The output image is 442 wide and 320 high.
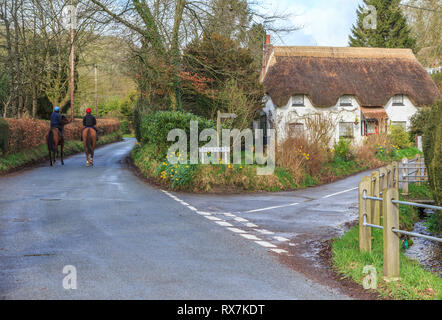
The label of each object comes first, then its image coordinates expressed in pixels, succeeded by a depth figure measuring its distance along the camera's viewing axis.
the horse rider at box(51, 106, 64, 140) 21.78
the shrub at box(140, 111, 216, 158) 19.52
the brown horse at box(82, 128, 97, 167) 22.16
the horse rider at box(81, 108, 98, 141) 22.03
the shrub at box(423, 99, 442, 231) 9.80
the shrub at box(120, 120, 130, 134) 71.25
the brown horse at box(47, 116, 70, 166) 21.61
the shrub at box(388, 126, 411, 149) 34.62
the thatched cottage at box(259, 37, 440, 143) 38.53
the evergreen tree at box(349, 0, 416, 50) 54.05
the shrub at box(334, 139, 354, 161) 27.42
